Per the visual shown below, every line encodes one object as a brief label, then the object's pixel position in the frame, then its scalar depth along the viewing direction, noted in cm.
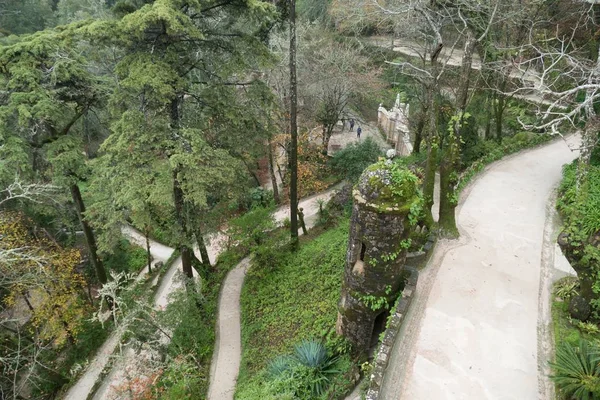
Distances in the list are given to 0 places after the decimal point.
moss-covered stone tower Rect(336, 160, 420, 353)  820
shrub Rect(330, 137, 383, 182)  2058
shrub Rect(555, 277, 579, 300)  891
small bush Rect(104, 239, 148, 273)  1978
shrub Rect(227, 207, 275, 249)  1494
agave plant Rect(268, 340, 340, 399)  907
